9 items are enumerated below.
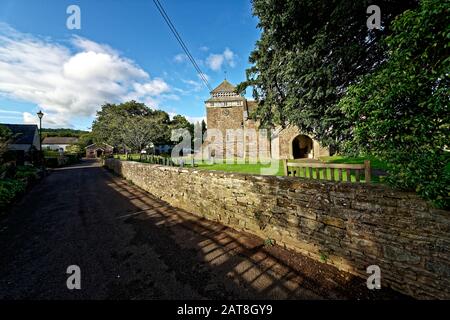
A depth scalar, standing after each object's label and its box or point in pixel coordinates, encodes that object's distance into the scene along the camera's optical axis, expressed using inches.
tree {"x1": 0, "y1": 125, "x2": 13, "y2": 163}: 405.4
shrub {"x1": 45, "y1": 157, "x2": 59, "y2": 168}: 931.7
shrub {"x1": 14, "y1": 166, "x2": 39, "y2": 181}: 443.9
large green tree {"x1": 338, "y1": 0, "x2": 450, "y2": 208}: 84.2
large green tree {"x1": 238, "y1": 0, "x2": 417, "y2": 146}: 207.6
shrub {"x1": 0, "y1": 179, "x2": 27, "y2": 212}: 283.4
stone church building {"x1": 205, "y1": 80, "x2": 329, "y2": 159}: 801.6
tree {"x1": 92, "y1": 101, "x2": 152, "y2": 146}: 1177.7
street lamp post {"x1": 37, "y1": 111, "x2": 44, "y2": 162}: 717.9
